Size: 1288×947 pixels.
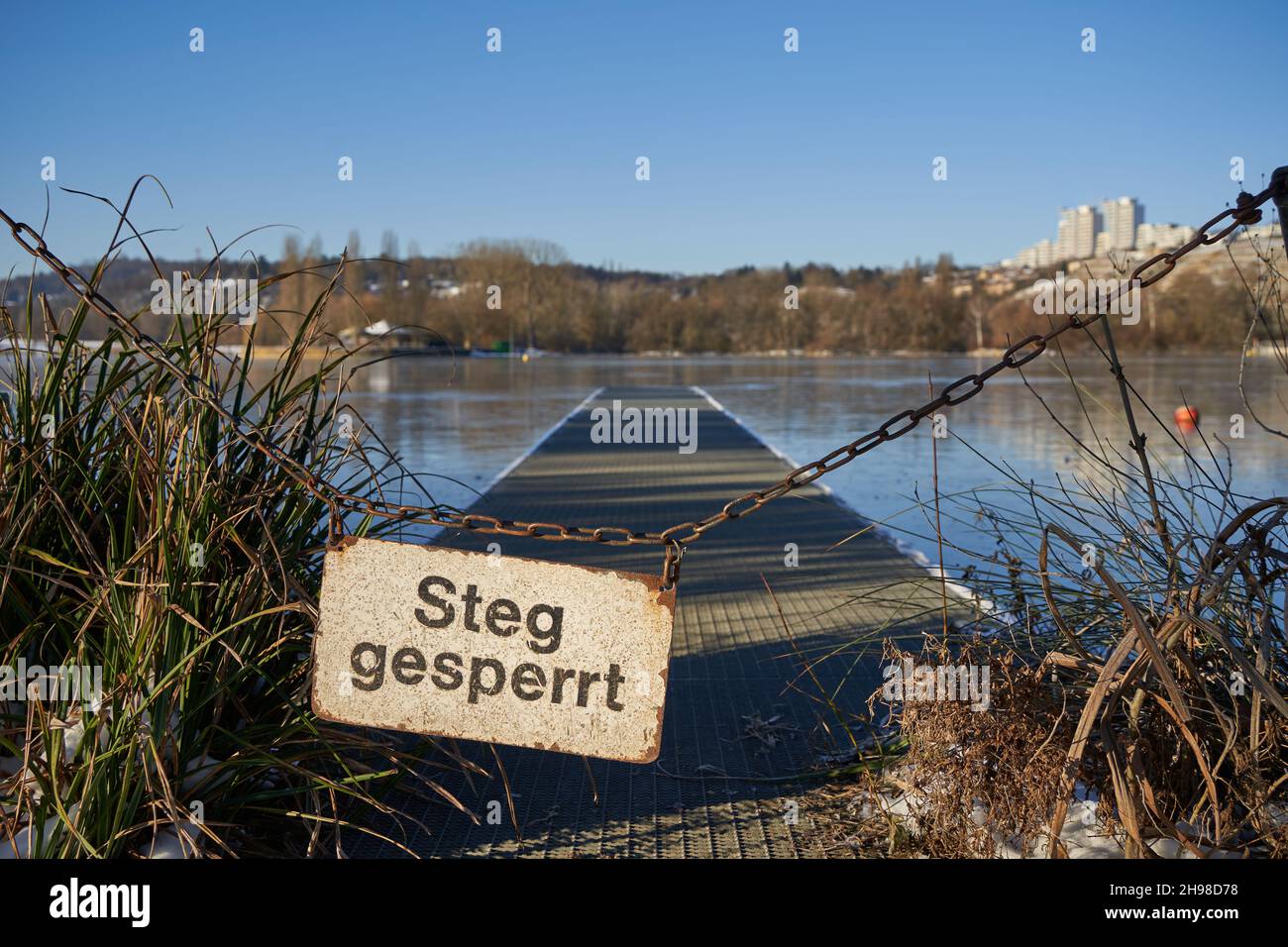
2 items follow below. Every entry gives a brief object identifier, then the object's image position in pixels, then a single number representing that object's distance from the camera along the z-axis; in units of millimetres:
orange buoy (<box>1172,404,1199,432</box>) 16722
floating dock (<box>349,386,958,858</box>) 3039
